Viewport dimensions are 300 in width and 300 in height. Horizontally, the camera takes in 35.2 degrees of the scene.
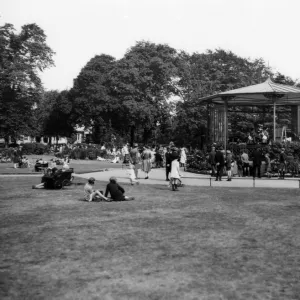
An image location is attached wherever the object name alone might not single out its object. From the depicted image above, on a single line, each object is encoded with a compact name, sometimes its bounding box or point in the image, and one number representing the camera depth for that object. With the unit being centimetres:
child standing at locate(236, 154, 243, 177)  2798
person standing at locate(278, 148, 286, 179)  2636
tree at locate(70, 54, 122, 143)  6288
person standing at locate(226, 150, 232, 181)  2461
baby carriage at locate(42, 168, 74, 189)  1942
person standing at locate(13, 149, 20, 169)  3584
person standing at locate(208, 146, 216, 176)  2633
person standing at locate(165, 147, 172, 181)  2252
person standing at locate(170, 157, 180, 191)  1920
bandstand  2953
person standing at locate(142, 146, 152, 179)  2595
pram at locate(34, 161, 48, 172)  3127
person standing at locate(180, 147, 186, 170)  3253
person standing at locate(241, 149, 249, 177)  2702
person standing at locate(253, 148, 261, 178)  2544
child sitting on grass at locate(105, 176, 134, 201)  1557
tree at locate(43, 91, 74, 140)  7931
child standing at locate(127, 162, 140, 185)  2145
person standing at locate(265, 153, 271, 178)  2727
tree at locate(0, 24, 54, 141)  5019
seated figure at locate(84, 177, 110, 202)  1554
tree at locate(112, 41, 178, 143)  5794
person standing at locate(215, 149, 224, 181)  2442
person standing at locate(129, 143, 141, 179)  2272
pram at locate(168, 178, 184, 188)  2010
